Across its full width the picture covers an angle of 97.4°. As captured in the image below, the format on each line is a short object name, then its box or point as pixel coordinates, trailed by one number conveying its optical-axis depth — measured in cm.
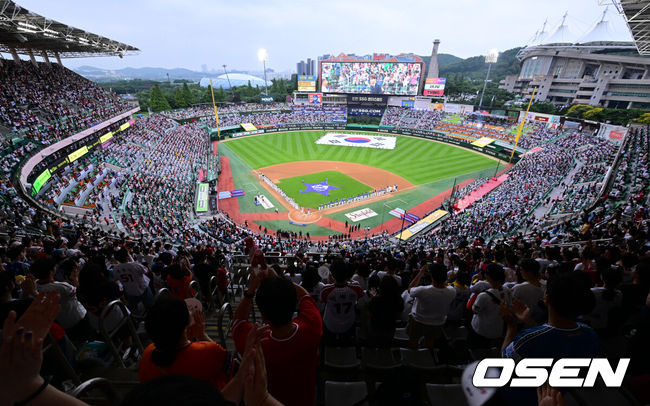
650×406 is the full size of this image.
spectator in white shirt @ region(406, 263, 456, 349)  427
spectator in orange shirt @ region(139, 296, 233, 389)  213
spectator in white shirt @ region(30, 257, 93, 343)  381
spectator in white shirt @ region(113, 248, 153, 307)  546
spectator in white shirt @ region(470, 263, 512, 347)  397
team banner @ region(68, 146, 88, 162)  2514
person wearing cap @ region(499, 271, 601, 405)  242
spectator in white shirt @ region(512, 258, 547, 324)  432
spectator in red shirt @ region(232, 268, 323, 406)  238
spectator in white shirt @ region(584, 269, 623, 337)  401
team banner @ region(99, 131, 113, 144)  3142
